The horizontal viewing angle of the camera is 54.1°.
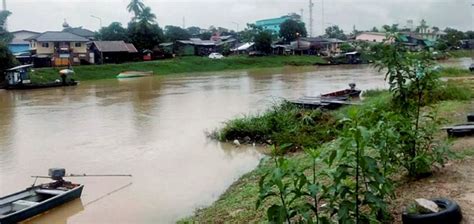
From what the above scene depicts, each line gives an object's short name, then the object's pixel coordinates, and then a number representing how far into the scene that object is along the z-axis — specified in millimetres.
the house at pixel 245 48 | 60122
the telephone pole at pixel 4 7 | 42109
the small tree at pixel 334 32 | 86231
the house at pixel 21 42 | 50438
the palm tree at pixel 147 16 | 53697
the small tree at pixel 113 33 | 52125
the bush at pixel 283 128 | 10602
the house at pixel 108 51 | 45656
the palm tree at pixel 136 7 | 54625
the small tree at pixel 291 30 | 67438
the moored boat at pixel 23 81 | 31969
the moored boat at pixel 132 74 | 39866
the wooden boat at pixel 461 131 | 7081
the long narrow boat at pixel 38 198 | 6612
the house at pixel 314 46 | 62953
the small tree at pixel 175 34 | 61369
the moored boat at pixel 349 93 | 18861
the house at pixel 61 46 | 44125
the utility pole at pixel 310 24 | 88819
